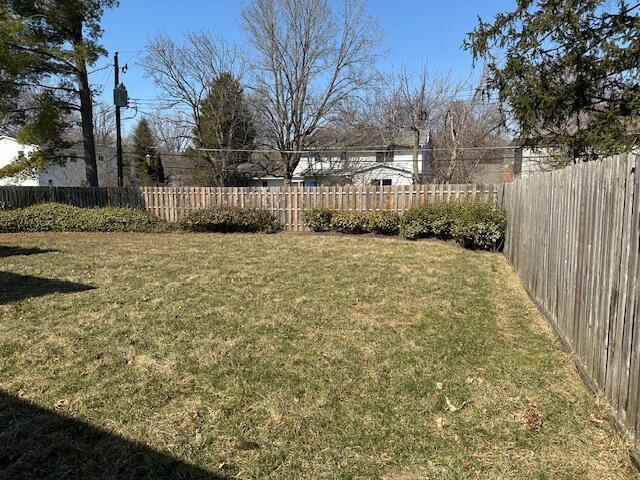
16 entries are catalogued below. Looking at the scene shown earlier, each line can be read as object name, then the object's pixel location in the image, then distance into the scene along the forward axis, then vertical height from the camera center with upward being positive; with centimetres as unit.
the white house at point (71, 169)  3353 +242
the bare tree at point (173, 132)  3058 +495
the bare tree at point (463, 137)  2555 +347
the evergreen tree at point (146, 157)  2989 +298
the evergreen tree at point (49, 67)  1515 +469
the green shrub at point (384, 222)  1202 -75
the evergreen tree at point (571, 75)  741 +219
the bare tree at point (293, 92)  2669 +653
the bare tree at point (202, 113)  2884 +557
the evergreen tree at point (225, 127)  2886 +462
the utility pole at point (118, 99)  1778 +396
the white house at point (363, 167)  2984 +191
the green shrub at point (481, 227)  959 -74
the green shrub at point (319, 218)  1299 -68
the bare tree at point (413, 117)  2586 +479
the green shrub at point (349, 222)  1241 -77
